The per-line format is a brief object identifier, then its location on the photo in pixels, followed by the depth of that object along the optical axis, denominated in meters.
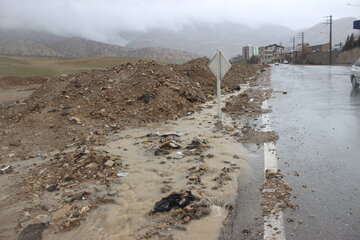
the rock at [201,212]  4.08
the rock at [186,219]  3.96
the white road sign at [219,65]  10.33
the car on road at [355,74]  16.45
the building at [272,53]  119.84
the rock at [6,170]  6.36
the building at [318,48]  106.14
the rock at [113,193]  4.85
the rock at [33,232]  3.86
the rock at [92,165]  5.82
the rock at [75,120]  9.50
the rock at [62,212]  4.30
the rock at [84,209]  4.33
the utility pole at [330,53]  73.62
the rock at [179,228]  3.81
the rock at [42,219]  4.21
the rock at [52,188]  5.17
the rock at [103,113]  10.20
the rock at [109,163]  5.94
